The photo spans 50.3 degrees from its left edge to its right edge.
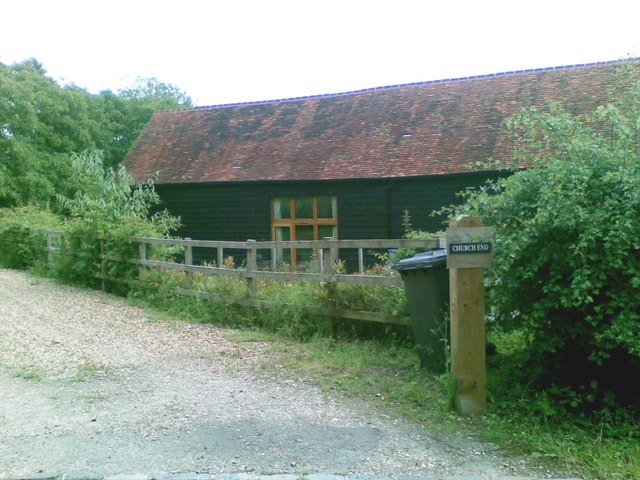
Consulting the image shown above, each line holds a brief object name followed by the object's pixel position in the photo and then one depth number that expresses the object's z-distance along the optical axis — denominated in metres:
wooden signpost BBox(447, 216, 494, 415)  5.69
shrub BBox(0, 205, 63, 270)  19.20
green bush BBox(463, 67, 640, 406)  5.12
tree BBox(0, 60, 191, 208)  32.34
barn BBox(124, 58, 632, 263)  18.28
